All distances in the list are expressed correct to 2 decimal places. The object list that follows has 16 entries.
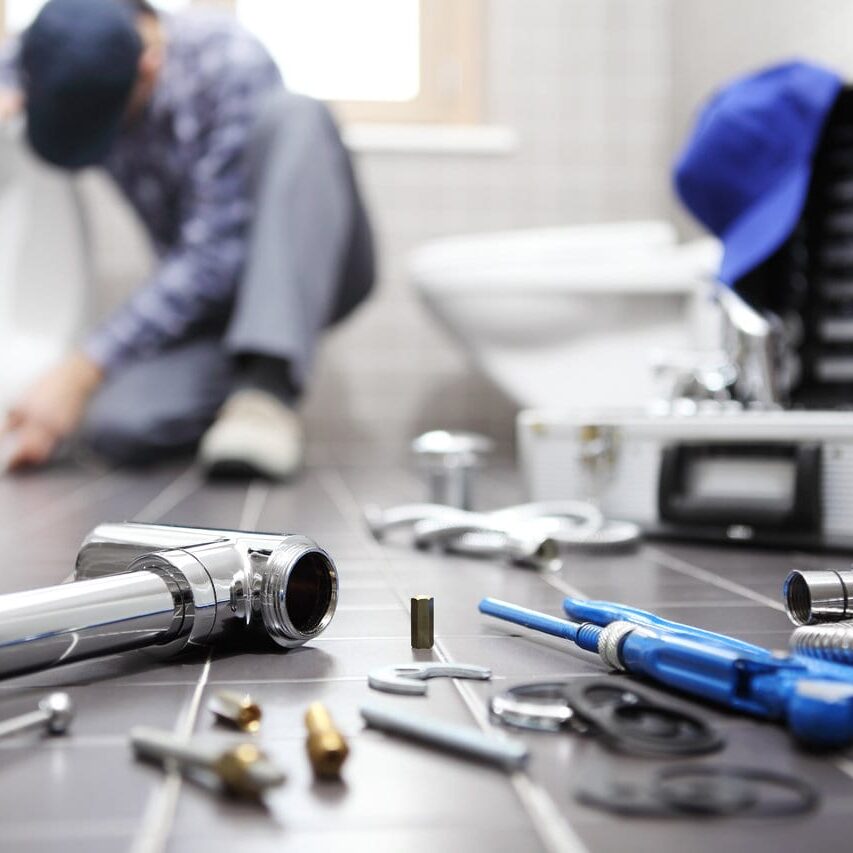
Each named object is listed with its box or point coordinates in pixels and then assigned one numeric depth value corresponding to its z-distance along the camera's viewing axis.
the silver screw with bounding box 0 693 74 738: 0.48
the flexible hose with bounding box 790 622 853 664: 0.53
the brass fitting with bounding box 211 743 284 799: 0.39
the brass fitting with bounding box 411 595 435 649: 0.65
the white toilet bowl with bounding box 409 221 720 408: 2.19
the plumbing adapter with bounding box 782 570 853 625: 0.65
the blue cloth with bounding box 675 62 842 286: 1.26
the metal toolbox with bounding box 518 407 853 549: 1.01
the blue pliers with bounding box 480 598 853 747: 0.45
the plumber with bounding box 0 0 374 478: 2.01
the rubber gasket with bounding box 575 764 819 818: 0.39
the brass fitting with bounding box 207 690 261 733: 0.49
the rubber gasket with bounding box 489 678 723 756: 0.44
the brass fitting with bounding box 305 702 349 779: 0.43
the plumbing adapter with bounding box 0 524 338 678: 0.53
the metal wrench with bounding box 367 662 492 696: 0.55
